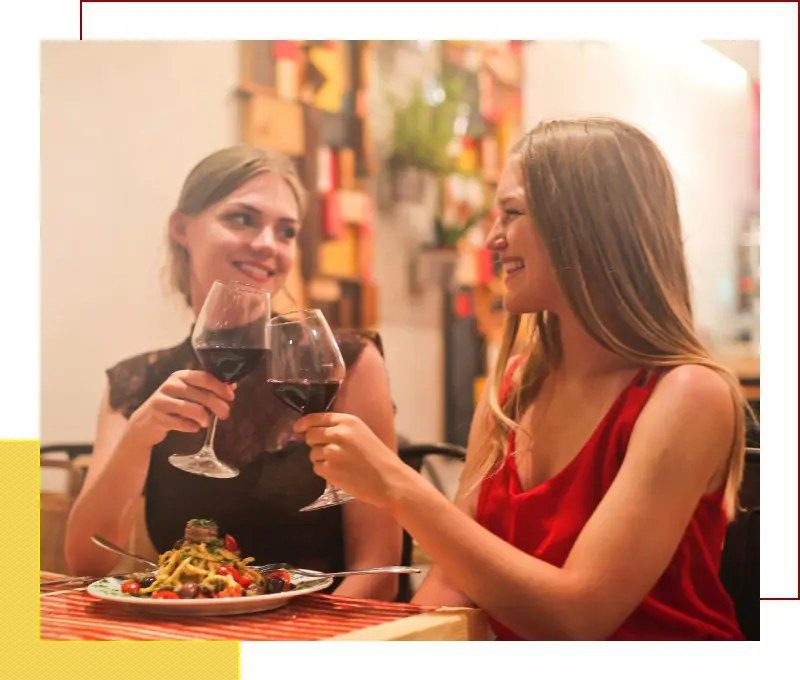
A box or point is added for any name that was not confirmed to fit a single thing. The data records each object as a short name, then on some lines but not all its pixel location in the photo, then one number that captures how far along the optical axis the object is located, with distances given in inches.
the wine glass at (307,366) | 64.7
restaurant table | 56.7
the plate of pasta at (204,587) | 59.0
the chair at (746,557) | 72.0
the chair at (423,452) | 75.9
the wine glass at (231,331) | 68.5
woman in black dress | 74.5
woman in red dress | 64.7
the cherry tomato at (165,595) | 60.1
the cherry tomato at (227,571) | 61.3
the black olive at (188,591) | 60.0
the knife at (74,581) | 70.1
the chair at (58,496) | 76.6
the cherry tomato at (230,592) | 60.0
